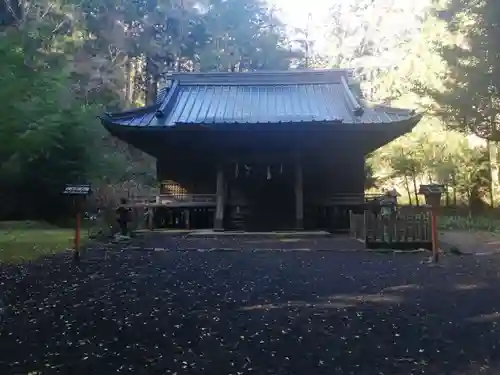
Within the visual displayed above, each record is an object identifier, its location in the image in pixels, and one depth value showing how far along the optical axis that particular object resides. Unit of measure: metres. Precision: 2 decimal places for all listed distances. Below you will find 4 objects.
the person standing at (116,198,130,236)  12.33
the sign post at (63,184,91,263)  8.86
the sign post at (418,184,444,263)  8.73
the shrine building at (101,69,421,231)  13.67
